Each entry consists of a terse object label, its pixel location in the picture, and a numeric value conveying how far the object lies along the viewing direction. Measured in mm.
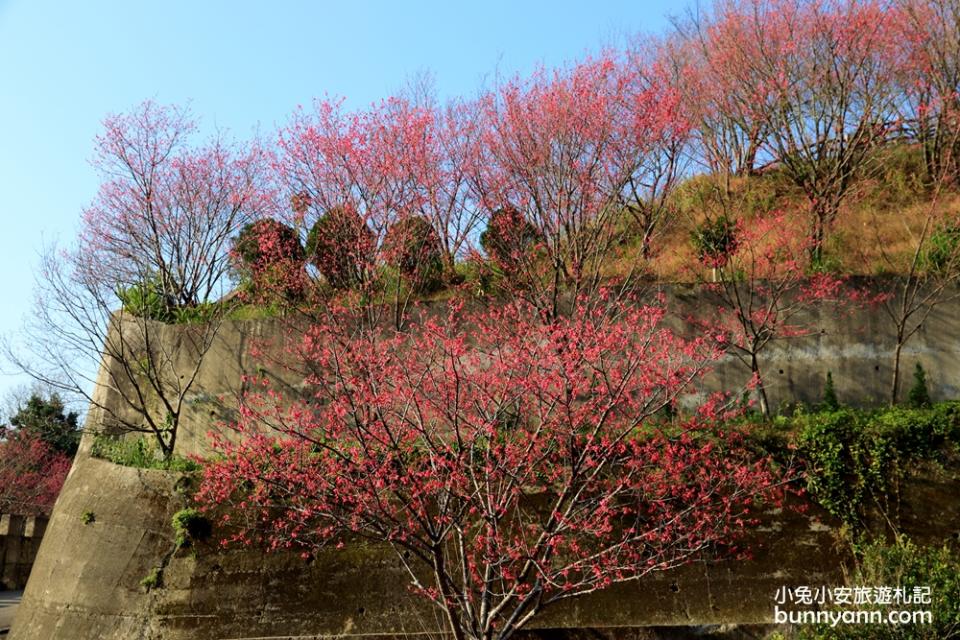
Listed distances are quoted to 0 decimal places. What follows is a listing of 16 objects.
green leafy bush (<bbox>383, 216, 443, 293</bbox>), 15284
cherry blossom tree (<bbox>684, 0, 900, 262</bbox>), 15977
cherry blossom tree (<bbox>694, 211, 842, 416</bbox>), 13883
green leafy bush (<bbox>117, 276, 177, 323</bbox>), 17531
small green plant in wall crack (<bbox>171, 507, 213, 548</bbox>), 12570
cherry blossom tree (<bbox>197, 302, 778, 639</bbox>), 8984
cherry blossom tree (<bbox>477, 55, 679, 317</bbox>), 13609
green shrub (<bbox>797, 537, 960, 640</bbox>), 7449
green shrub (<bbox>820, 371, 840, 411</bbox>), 13023
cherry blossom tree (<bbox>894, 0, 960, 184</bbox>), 17016
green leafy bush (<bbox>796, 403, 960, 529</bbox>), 10703
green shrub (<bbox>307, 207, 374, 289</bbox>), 15086
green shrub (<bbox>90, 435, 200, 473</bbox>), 14491
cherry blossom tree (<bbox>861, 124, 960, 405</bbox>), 13344
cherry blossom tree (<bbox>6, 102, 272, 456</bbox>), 16453
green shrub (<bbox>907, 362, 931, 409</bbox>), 12727
